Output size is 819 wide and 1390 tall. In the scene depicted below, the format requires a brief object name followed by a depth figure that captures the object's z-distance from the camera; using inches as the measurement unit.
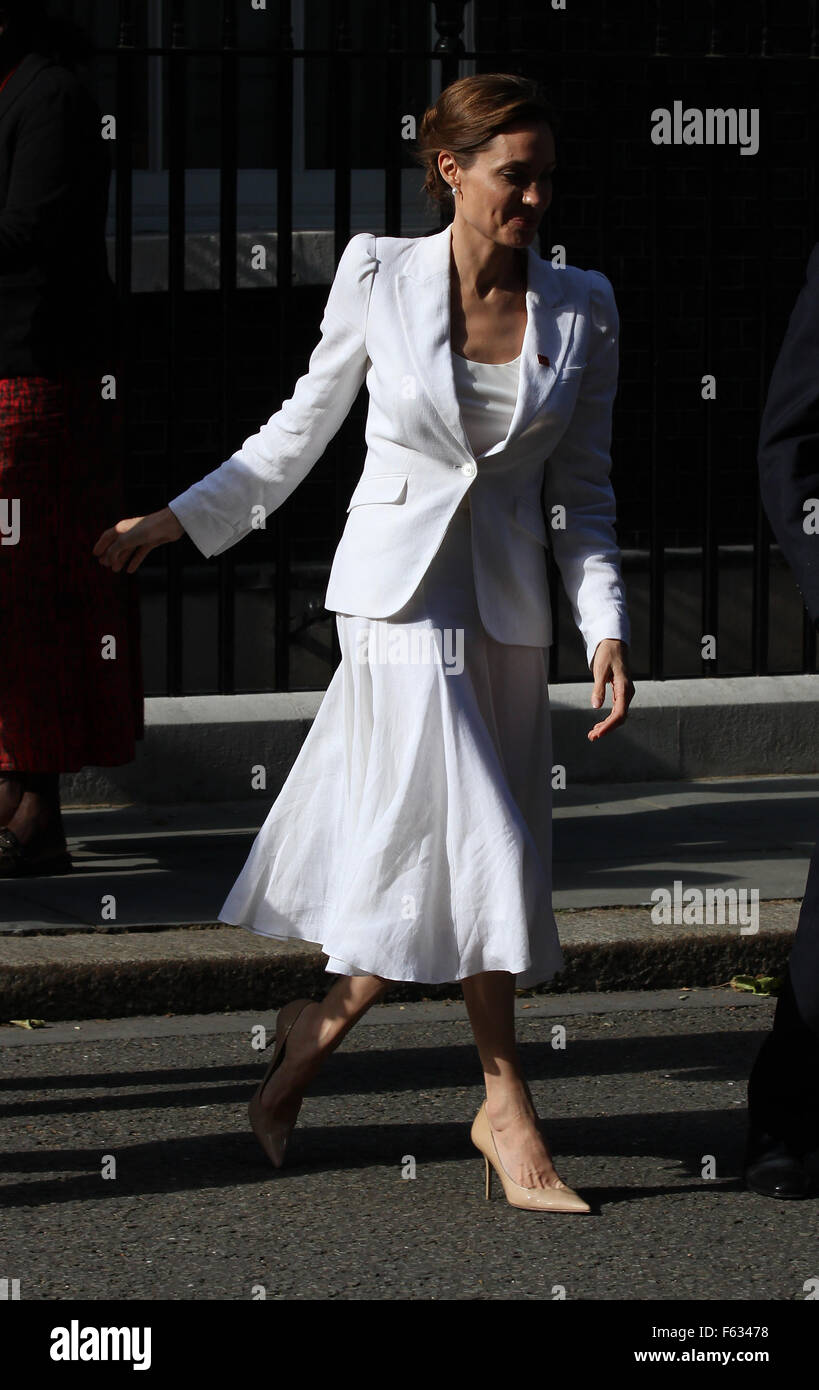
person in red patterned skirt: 234.4
